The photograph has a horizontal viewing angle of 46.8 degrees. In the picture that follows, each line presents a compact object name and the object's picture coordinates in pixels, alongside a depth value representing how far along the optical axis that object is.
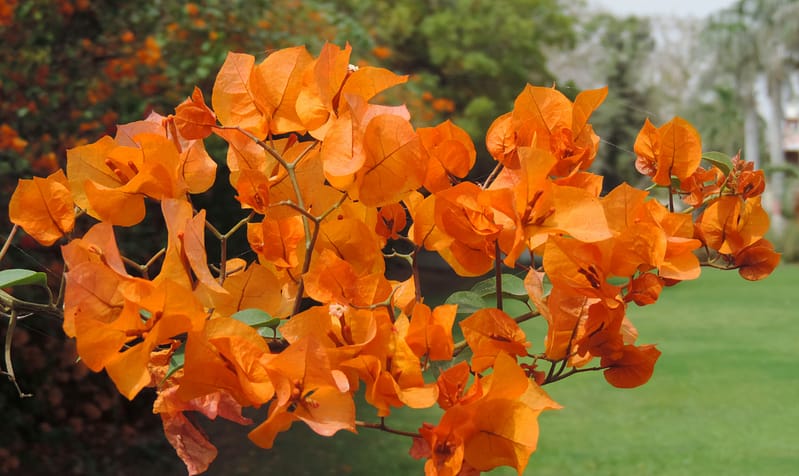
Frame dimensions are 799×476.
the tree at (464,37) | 11.20
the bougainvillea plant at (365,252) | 0.33
